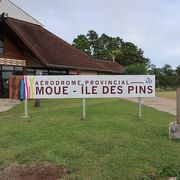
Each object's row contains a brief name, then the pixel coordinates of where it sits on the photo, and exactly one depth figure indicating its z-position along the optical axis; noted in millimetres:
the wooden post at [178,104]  4853
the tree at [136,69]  25299
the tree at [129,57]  39211
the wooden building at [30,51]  15997
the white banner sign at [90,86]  6589
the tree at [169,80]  37934
